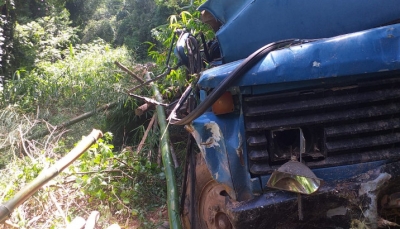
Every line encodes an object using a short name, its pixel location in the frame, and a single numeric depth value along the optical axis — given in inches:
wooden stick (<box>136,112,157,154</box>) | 189.3
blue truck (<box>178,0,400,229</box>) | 72.9
